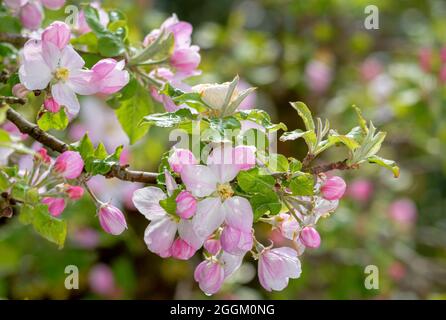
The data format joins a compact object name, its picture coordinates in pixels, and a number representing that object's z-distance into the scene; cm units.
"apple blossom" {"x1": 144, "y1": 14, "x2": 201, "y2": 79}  61
